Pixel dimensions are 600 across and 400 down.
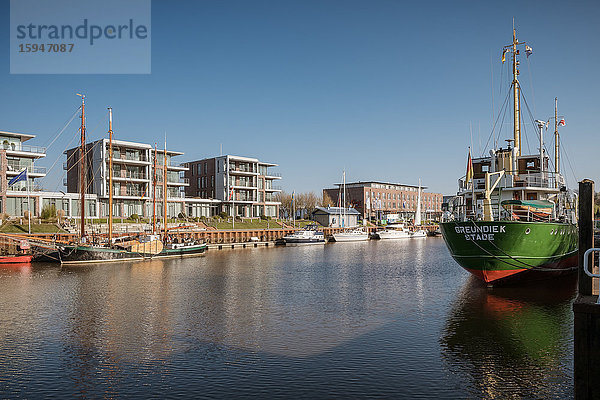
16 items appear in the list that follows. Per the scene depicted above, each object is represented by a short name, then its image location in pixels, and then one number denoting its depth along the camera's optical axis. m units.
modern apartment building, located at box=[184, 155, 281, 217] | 94.00
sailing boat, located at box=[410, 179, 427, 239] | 97.34
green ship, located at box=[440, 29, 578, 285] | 24.48
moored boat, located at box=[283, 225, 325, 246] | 71.38
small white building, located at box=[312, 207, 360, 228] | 100.25
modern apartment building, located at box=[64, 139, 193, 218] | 74.94
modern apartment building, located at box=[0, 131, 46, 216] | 61.19
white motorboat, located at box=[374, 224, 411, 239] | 91.31
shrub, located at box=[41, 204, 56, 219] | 58.91
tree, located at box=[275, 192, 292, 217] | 125.44
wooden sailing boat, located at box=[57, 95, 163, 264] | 41.38
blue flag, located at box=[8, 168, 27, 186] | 47.03
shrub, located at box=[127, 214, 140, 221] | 69.04
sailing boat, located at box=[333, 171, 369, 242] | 81.81
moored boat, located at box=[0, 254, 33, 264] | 40.53
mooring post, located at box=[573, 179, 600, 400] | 8.29
